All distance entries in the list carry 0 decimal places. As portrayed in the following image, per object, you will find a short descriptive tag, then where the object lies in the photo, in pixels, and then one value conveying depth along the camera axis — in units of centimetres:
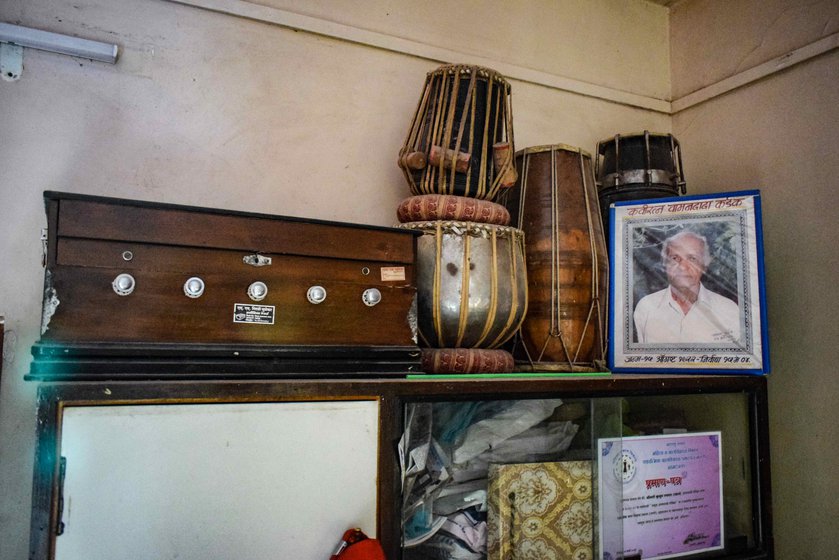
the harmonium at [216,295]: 99
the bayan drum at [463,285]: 144
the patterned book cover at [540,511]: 131
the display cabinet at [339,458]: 92
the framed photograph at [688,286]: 162
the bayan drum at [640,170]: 193
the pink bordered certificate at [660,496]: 141
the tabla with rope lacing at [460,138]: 154
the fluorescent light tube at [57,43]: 146
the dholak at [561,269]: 171
